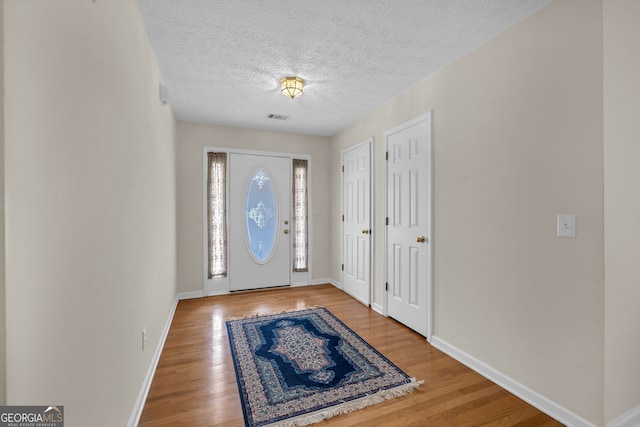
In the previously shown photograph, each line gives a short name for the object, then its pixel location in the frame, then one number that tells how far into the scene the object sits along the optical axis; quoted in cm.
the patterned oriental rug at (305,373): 180
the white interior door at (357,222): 374
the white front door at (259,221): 429
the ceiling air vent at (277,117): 375
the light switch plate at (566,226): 165
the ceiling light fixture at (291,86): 269
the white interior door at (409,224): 275
